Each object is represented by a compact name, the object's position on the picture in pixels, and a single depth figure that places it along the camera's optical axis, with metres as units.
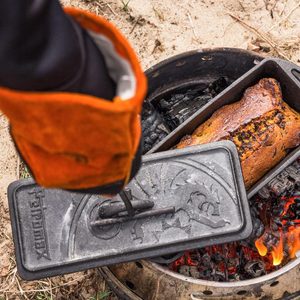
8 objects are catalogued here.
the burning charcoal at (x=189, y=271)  2.15
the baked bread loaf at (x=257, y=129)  2.05
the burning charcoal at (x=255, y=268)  2.17
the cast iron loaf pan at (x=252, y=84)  2.04
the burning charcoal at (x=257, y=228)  2.15
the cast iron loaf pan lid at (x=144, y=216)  1.80
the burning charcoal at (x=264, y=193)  2.17
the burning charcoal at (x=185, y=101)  2.31
